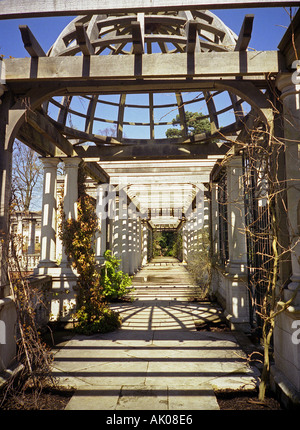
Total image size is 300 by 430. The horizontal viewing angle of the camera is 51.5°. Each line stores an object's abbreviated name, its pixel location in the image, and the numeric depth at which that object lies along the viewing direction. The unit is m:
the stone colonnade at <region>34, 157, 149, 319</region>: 6.88
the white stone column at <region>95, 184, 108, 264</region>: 10.54
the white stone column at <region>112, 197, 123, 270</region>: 13.07
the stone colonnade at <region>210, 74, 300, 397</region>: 3.27
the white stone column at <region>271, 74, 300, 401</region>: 3.32
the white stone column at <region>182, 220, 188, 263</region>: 21.09
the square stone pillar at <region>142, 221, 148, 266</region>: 22.78
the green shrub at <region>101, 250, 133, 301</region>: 8.27
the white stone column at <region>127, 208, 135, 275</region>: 14.67
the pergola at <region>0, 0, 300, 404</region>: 3.65
